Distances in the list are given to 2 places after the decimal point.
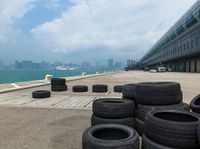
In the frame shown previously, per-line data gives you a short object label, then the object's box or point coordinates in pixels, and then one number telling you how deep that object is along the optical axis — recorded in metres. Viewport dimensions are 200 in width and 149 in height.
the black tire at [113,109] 3.67
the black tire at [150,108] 3.68
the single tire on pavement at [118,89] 9.63
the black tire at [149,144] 2.65
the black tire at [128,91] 4.57
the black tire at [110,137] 2.49
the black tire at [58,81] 10.12
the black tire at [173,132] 2.52
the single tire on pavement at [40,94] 7.75
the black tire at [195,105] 4.00
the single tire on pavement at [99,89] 9.77
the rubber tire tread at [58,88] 9.98
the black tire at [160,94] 3.71
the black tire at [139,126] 3.70
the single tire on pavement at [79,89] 9.78
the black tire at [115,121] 3.63
